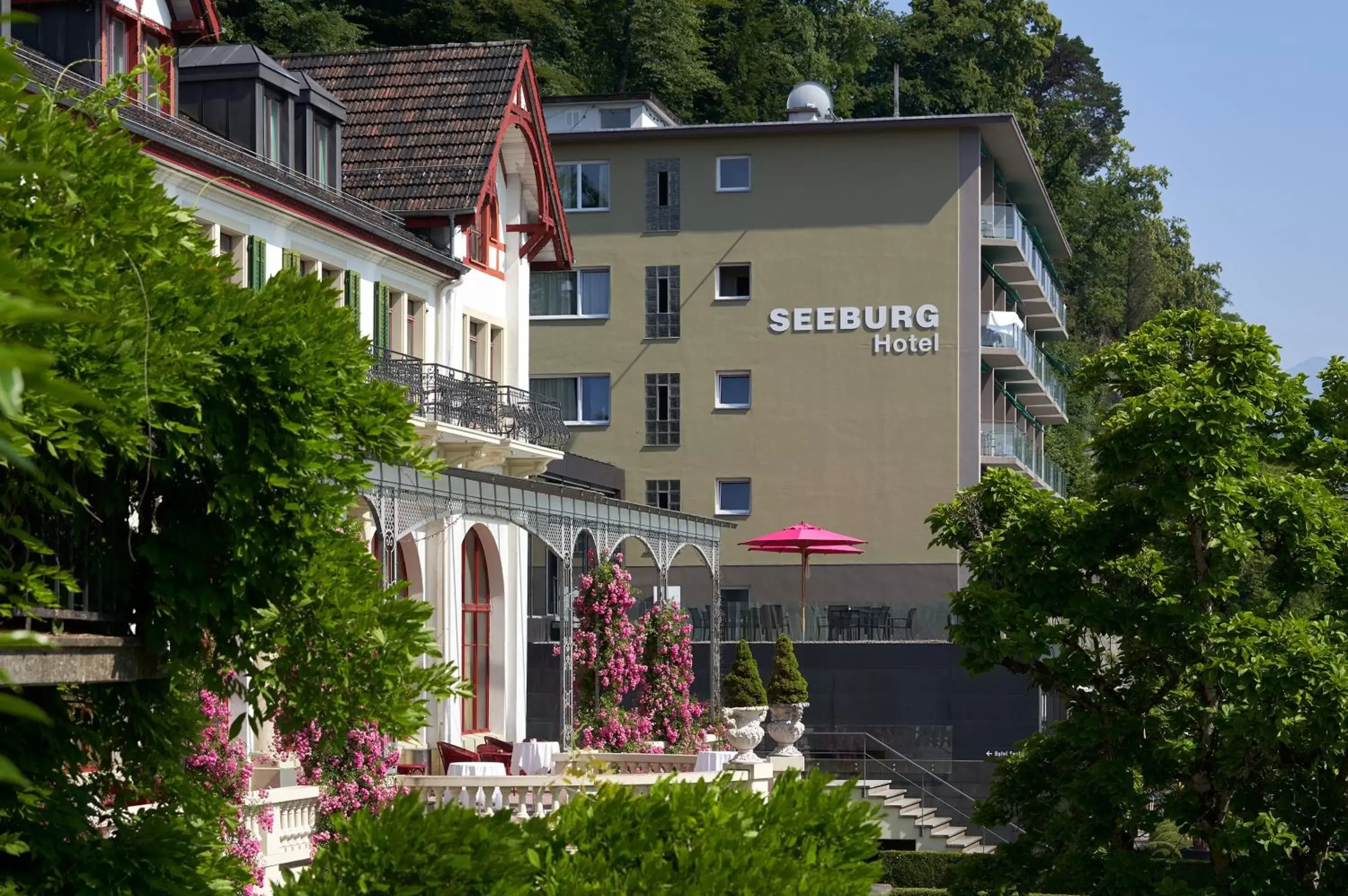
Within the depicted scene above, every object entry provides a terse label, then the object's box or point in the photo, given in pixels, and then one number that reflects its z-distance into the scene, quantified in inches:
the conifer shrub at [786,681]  1427.2
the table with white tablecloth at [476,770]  984.9
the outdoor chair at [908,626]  1797.5
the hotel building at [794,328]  2203.5
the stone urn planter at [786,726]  1424.7
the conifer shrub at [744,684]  1353.3
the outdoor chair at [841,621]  1824.6
